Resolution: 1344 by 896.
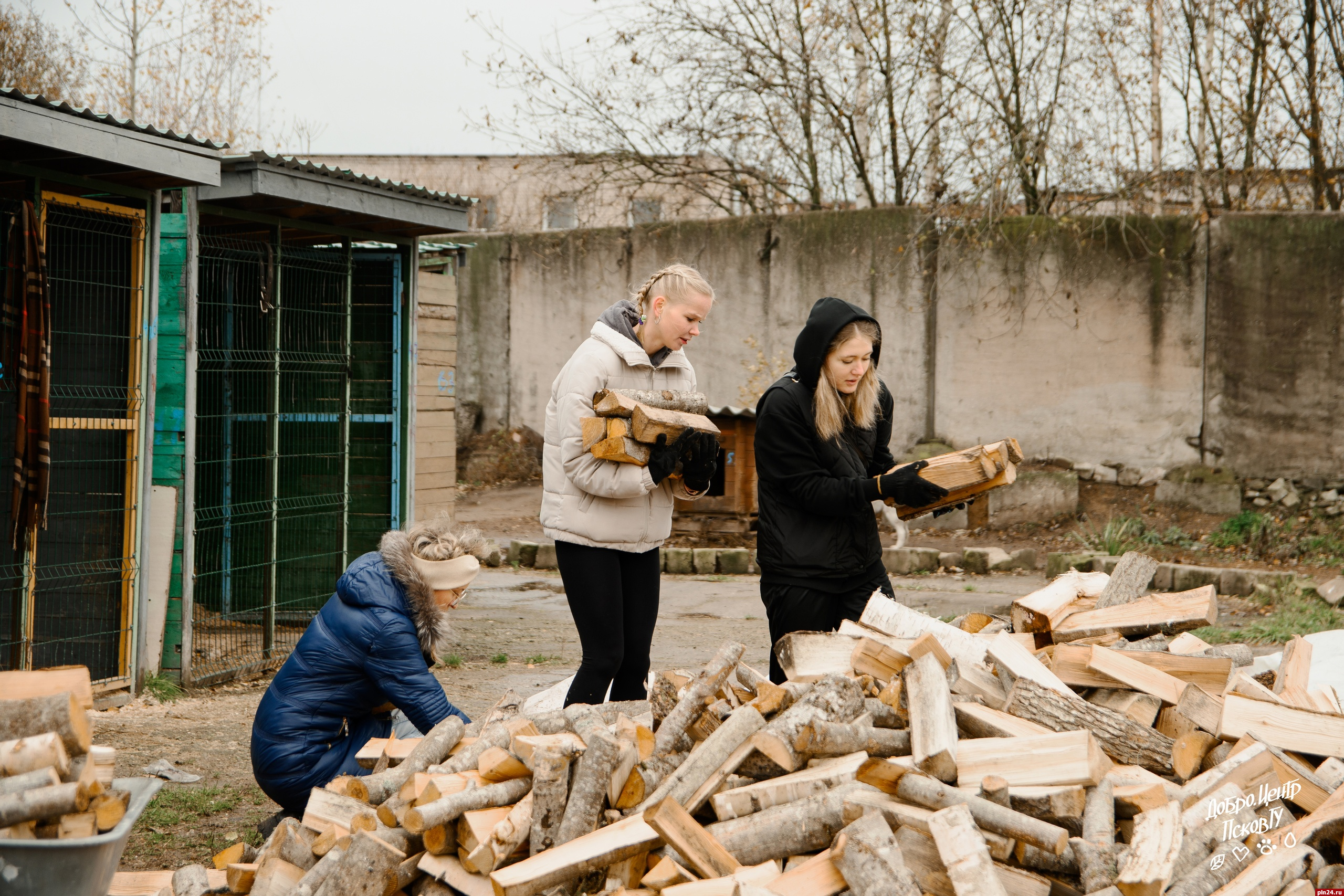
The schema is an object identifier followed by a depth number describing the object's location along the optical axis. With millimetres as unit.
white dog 10617
